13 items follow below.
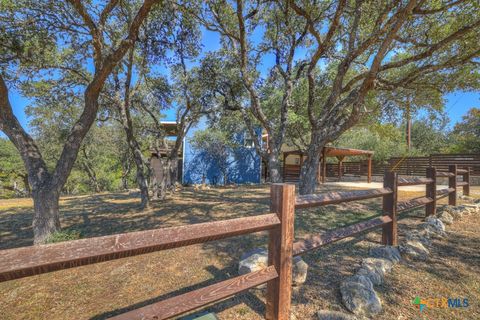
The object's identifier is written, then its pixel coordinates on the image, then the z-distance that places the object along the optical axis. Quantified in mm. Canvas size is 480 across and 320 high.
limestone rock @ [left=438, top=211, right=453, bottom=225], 4551
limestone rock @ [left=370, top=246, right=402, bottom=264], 3023
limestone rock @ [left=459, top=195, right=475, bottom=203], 6679
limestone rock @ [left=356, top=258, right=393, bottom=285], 2531
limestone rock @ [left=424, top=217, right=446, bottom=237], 3996
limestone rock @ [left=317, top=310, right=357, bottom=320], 1918
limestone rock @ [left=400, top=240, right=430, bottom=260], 3166
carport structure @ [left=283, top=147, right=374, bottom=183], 13875
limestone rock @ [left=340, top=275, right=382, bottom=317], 2053
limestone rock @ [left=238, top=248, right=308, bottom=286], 2537
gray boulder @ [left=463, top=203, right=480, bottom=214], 5130
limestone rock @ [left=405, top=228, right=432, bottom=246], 3576
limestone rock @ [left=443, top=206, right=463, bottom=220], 4855
